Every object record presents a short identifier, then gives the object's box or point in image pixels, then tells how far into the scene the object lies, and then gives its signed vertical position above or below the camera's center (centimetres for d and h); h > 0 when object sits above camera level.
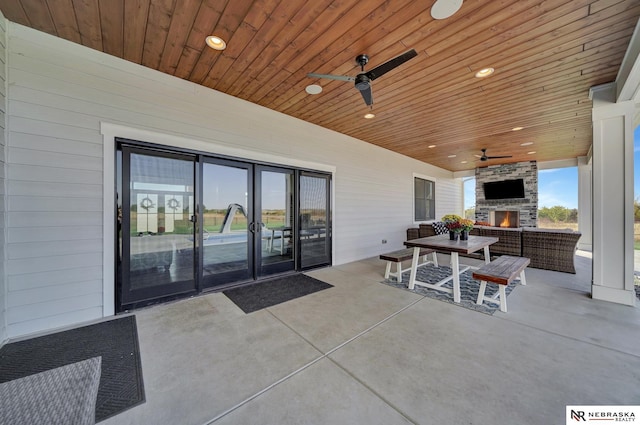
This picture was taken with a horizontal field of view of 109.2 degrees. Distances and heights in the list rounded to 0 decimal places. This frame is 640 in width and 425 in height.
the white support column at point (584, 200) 739 +40
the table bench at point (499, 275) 275 -78
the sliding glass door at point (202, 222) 296 -16
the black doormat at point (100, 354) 159 -129
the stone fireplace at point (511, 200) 845 +48
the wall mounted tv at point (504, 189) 859 +92
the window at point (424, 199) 816 +50
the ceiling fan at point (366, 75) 237 +156
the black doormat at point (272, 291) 314 -125
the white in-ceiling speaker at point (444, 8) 198 +184
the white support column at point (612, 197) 301 +21
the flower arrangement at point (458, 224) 401 -21
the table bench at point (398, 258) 408 -84
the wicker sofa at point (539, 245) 455 -71
